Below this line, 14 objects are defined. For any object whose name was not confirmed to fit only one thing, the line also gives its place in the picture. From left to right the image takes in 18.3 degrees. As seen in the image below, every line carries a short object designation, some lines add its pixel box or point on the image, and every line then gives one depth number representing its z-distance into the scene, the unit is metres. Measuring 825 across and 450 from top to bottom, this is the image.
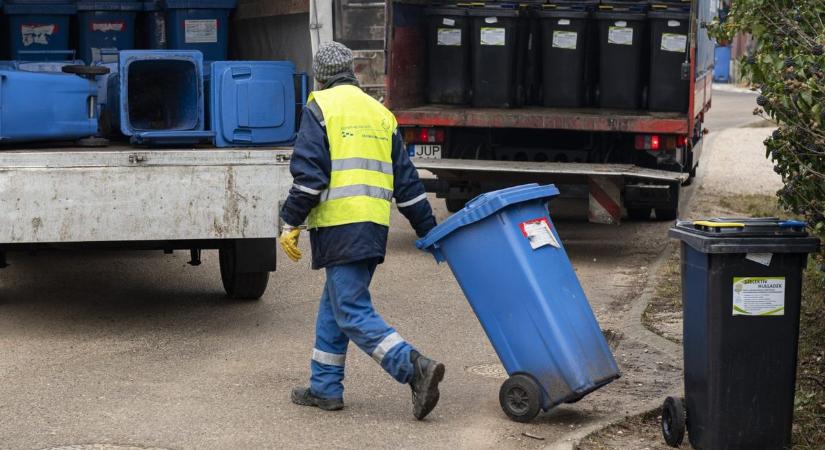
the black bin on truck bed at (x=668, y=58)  21.31
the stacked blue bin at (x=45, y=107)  13.23
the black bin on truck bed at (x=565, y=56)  22.29
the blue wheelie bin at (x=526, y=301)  10.28
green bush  9.94
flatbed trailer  12.89
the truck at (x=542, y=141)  19.42
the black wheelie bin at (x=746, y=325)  9.20
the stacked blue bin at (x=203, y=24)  16.75
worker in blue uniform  10.56
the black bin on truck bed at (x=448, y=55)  22.35
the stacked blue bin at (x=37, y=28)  17.15
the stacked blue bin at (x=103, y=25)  17.32
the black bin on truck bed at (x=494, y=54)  22.23
